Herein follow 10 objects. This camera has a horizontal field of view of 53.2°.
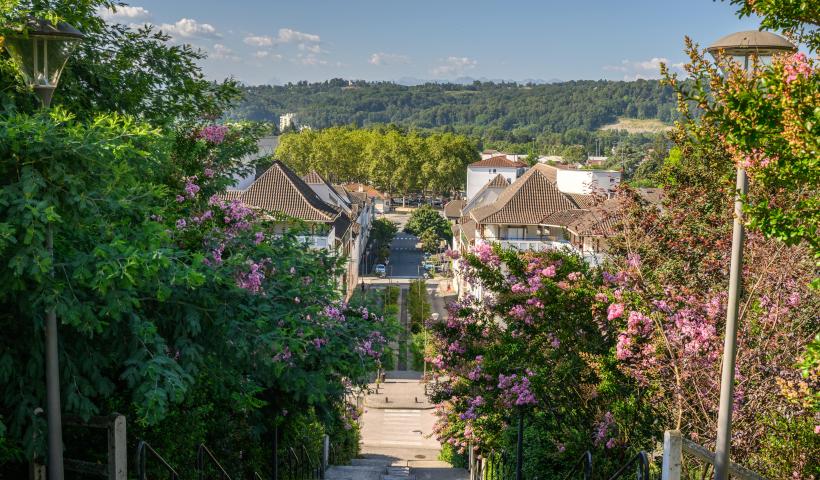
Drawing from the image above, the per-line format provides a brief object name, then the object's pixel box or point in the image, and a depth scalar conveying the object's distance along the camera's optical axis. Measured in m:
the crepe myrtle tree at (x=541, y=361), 10.66
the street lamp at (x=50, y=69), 5.47
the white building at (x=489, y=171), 78.69
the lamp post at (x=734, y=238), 5.71
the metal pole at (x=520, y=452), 11.29
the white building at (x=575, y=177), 44.21
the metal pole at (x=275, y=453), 10.23
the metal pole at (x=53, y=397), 5.45
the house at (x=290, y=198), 39.03
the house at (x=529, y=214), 38.84
